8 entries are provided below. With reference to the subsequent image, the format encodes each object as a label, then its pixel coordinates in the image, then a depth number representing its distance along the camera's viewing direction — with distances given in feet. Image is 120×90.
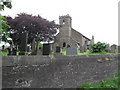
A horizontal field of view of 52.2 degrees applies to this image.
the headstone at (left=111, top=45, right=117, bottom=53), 37.96
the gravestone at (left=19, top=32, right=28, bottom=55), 14.05
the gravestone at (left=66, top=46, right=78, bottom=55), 25.14
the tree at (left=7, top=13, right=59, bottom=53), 76.84
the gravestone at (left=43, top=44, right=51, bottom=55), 13.97
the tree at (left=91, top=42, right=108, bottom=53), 31.57
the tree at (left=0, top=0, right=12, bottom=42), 27.23
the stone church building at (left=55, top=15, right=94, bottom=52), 115.75
